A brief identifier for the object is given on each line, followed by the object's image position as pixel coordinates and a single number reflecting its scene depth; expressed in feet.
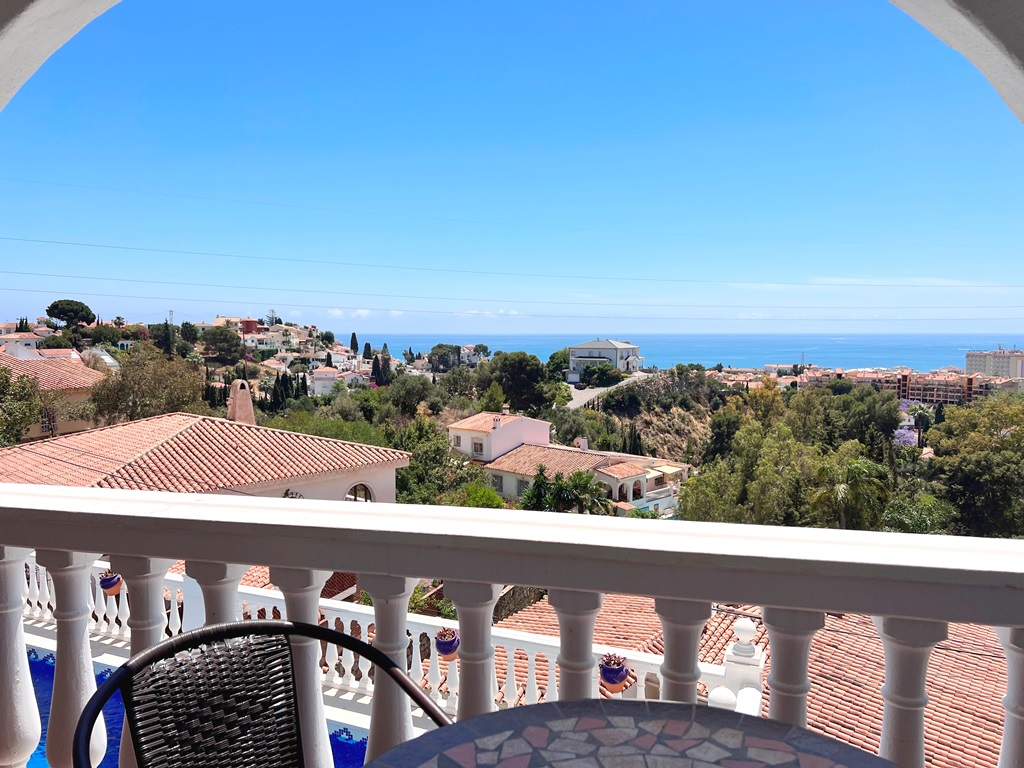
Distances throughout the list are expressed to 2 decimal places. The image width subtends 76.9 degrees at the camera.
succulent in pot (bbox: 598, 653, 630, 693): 7.14
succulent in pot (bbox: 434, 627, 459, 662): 8.37
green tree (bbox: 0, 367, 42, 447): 50.74
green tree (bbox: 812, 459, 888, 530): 72.59
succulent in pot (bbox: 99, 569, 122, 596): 10.81
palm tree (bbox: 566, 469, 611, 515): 74.90
